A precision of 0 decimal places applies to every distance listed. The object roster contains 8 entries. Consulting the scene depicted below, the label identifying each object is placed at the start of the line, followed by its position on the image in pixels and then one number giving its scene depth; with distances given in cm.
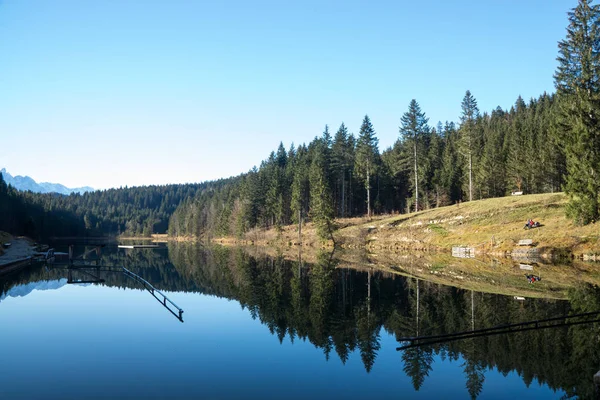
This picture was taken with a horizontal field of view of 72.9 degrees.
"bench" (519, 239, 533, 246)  4402
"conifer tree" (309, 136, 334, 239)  7075
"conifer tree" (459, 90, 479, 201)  6881
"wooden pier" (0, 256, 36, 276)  4459
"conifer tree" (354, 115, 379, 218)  8219
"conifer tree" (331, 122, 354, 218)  8744
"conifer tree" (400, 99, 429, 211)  7094
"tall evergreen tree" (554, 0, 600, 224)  4028
